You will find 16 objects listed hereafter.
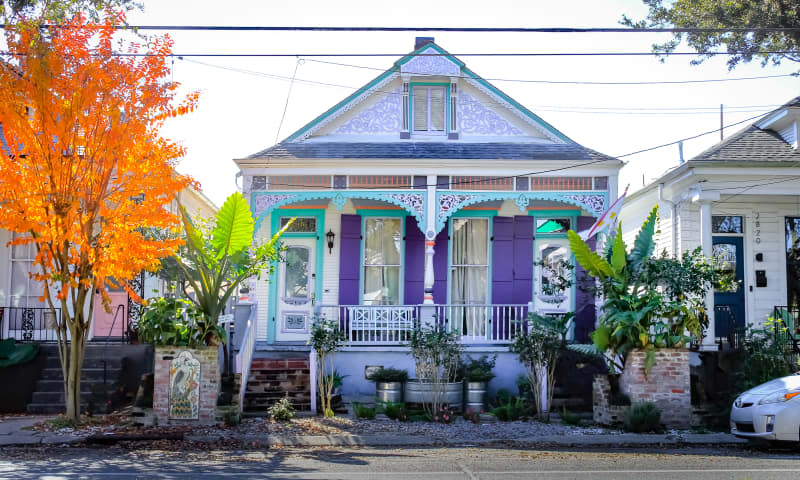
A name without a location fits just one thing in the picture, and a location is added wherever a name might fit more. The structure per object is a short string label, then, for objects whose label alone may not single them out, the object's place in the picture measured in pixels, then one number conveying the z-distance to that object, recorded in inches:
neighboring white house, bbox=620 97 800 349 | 660.1
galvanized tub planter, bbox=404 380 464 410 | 545.6
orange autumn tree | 457.4
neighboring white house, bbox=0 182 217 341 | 647.8
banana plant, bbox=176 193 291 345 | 521.3
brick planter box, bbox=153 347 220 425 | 489.4
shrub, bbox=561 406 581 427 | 516.4
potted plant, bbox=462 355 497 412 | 553.3
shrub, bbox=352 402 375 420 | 522.6
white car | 411.5
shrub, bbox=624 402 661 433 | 483.2
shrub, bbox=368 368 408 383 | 563.5
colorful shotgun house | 682.2
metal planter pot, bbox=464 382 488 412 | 553.0
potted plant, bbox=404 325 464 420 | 543.5
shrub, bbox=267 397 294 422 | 507.5
